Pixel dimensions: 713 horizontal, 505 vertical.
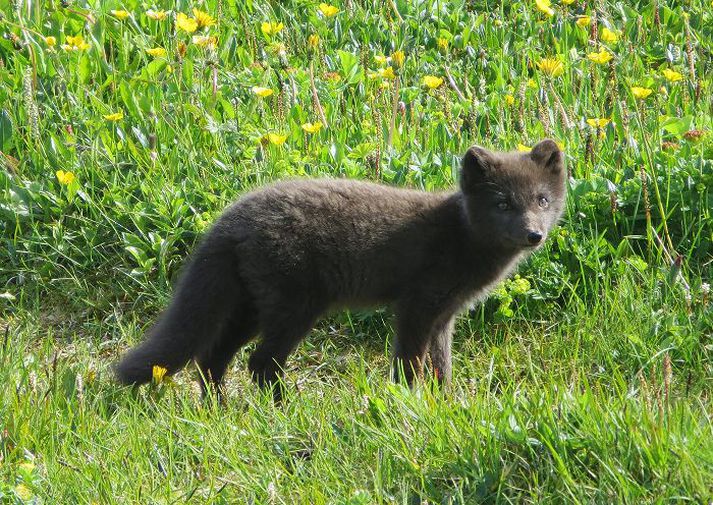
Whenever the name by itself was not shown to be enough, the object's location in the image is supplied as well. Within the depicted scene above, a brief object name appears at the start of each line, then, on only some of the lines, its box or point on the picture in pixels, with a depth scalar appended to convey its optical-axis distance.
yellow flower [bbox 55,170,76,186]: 11.56
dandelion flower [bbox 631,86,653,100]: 11.24
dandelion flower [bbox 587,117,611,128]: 11.67
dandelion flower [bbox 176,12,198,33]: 12.47
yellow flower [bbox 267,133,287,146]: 11.66
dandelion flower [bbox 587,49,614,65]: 12.33
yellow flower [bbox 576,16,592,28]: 13.49
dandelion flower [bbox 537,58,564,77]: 12.55
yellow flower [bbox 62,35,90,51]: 13.02
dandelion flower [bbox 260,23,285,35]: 13.91
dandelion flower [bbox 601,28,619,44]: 12.89
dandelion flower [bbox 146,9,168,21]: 13.26
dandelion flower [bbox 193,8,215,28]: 12.44
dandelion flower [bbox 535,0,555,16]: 13.77
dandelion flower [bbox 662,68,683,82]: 12.09
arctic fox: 9.68
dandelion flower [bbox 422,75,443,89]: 12.89
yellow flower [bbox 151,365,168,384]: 9.23
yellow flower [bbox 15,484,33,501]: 7.25
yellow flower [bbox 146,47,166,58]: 13.24
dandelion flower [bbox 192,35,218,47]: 12.80
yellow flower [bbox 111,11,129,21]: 13.50
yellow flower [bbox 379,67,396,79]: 12.87
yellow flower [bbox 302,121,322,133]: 11.96
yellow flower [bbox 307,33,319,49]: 13.96
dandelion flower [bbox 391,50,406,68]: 12.87
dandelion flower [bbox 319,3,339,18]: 14.09
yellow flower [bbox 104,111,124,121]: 12.24
